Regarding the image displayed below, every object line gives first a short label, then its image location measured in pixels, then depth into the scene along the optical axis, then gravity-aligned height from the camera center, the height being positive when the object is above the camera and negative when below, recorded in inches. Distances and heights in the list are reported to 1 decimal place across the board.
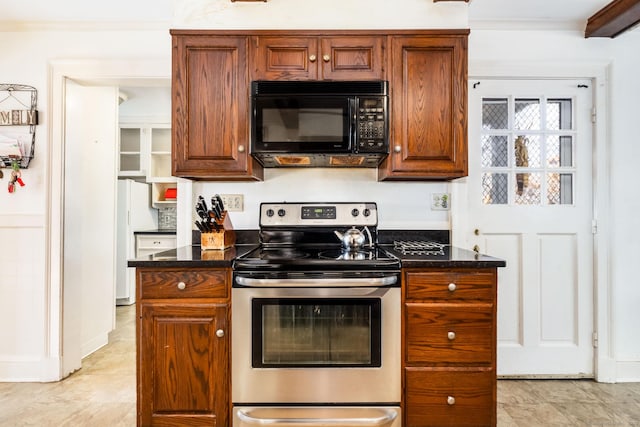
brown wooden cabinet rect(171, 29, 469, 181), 81.0 +29.4
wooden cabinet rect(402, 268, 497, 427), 67.4 -23.3
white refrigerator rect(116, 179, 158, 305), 165.0 -5.3
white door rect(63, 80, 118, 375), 101.7 -1.3
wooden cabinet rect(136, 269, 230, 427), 67.5 -24.4
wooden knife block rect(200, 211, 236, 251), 84.7 -5.4
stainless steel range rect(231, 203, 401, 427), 66.8 -23.0
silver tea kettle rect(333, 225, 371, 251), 82.7 -5.2
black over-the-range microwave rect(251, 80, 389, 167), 78.2 +20.1
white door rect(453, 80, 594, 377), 99.9 -2.1
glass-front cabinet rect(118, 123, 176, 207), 181.9 +29.1
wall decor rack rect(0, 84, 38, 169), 96.6 +24.2
